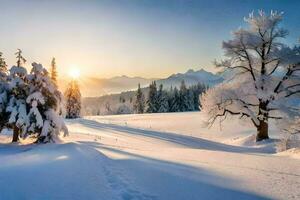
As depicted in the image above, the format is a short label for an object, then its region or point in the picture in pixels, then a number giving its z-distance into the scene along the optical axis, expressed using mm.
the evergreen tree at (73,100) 48164
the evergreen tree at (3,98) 11513
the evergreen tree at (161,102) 62683
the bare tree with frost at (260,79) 16175
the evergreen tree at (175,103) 65076
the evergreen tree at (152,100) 62101
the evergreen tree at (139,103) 65738
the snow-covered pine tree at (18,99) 11136
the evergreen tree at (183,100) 65411
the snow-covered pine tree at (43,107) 11178
